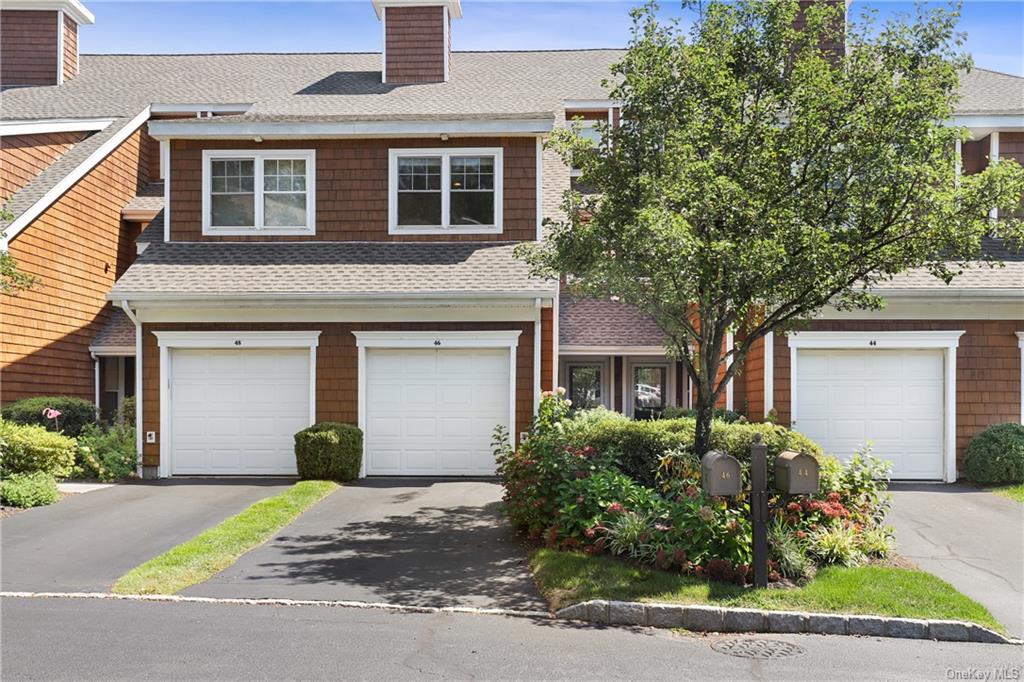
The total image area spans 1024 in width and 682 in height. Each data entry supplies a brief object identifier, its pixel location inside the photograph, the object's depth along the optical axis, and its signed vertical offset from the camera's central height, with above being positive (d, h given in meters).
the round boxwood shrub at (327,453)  15.28 -1.75
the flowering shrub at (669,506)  9.02 -1.70
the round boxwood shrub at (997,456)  15.06 -1.79
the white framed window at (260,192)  17.56 +2.92
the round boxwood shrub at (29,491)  12.91 -2.04
